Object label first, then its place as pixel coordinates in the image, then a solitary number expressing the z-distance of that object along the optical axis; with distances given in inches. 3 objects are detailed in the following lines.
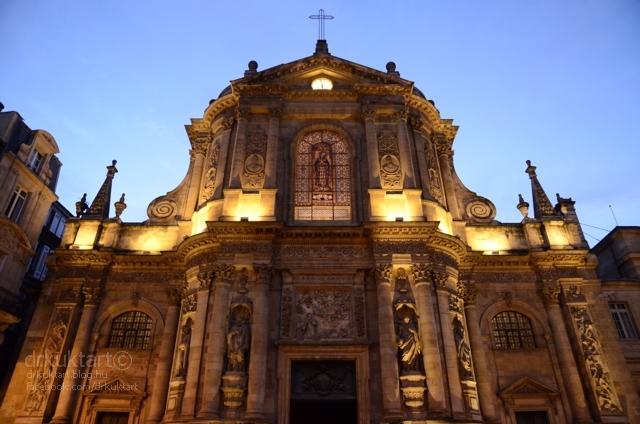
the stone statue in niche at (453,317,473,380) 701.9
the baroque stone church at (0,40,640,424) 680.4
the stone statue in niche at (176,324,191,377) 695.1
